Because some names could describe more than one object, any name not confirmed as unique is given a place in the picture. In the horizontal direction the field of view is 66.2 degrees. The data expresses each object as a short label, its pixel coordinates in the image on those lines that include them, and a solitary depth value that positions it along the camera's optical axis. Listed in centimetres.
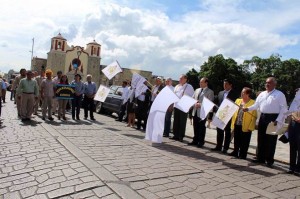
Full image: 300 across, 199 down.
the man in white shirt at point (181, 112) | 716
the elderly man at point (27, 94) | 847
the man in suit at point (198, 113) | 659
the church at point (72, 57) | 5174
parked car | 1148
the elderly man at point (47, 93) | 902
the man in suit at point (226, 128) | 628
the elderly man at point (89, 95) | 976
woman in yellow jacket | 577
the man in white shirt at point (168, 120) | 779
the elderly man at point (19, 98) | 878
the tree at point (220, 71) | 3763
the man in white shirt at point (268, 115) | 530
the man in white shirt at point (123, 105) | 1016
